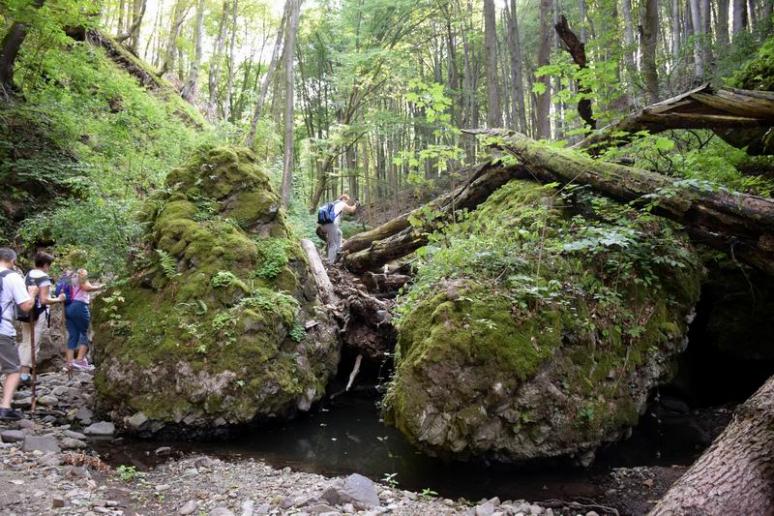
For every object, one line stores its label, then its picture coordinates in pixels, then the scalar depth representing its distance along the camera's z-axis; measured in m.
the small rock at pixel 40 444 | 4.80
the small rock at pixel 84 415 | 6.01
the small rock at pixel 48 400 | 6.33
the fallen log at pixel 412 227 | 8.40
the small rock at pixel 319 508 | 3.92
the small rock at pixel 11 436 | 4.95
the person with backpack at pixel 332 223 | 10.96
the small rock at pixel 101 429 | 5.70
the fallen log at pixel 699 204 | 5.06
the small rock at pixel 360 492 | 4.14
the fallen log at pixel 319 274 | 8.30
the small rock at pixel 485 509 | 4.07
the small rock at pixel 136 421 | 5.73
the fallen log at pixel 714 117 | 5.55
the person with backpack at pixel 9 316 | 5.38
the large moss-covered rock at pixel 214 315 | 5.95
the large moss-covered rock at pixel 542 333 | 4.64
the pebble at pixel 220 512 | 3.91
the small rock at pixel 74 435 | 5.42
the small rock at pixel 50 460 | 4.46
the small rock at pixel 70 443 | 5.14
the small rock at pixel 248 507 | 3.98
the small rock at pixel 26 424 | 5.43
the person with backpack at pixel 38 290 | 6.17
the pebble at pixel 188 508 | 4.07
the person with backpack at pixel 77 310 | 7.22
